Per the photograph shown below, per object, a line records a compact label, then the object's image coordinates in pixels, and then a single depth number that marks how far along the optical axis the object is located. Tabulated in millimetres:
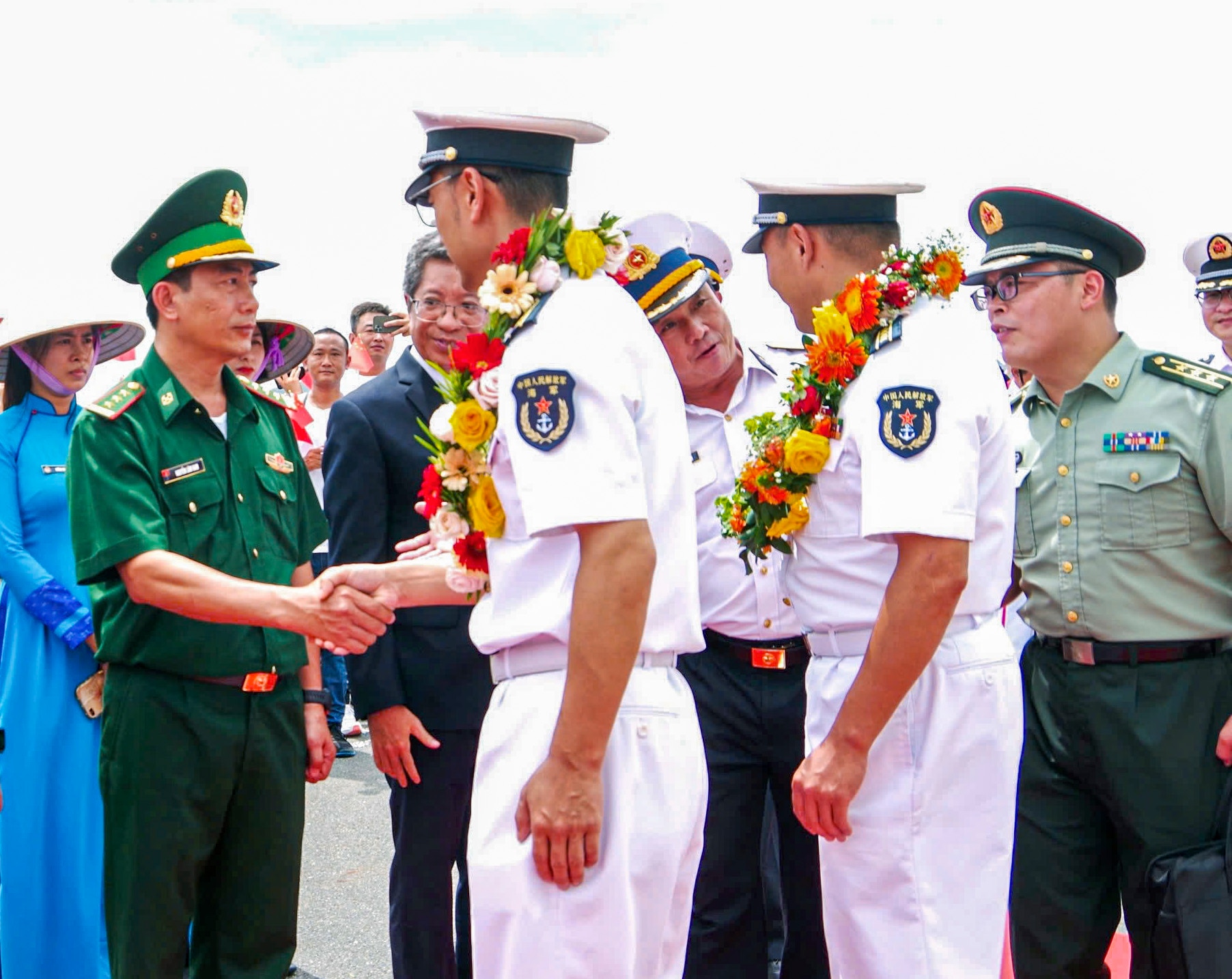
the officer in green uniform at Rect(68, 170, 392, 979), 3285
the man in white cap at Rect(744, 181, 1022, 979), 2695
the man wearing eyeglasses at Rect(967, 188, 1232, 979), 3545
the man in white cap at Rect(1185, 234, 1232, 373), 6227
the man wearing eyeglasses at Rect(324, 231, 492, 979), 3625
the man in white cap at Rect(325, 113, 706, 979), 2211
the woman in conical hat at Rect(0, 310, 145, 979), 4004
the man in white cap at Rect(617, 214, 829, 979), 3641
